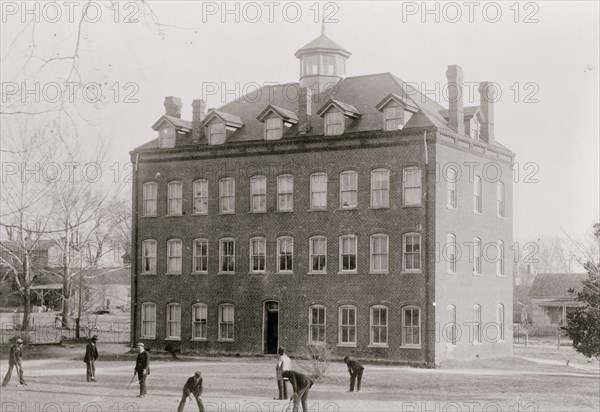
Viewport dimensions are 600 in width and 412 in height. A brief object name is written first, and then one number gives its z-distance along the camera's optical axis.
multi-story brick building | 35.97
